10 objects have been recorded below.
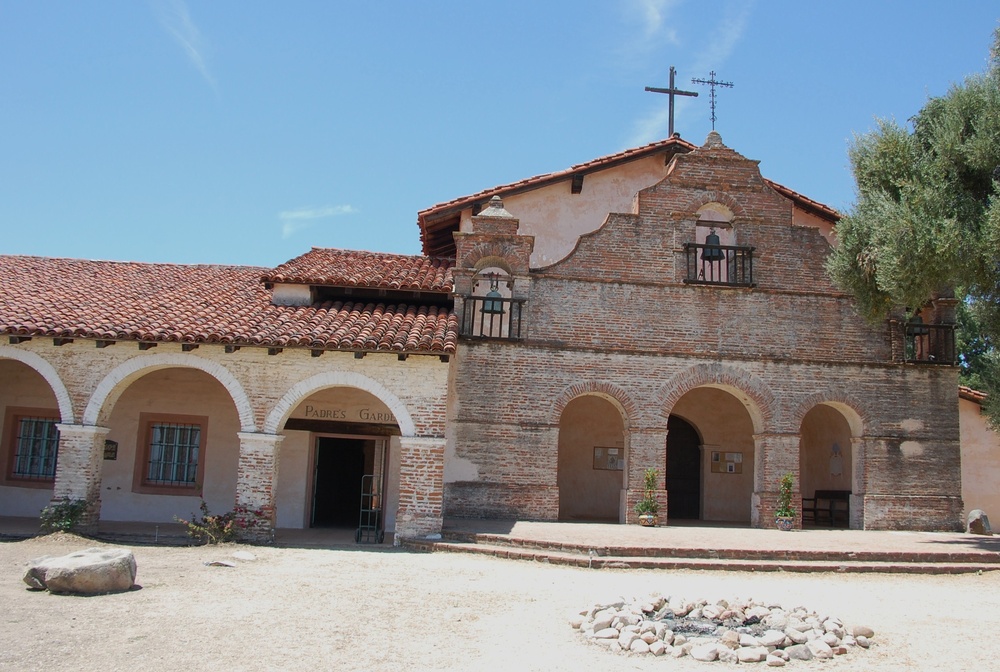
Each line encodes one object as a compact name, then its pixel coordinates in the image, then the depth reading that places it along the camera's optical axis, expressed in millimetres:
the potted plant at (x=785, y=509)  16859
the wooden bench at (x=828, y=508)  18516
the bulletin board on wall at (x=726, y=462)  19938
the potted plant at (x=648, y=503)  16422
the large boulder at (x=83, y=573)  9508
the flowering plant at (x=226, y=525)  13844
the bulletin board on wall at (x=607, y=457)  19781
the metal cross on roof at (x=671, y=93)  21578
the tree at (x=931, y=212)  14000
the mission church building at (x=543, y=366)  16625
